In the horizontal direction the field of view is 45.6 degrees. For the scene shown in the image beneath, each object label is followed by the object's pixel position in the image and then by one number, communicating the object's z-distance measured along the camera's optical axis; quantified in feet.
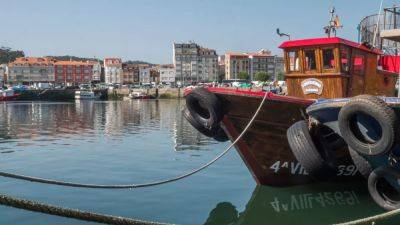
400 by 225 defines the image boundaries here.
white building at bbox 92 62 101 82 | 514.39
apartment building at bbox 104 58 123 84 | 515.09
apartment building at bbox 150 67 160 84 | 531.91
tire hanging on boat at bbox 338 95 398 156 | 25.72
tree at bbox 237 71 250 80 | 476.95
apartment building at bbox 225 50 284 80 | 531.50
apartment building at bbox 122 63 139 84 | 520.83
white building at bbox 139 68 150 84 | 521.24
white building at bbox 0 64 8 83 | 506.07
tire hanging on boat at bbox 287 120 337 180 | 30.09
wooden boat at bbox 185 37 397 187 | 33.86
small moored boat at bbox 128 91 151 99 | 333.33
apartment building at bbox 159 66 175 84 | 513.45
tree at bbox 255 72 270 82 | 369.91
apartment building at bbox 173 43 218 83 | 513.45
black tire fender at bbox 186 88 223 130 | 33.76
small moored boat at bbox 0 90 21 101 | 317.59
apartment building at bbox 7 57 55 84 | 497.87
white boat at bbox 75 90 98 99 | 339.16
